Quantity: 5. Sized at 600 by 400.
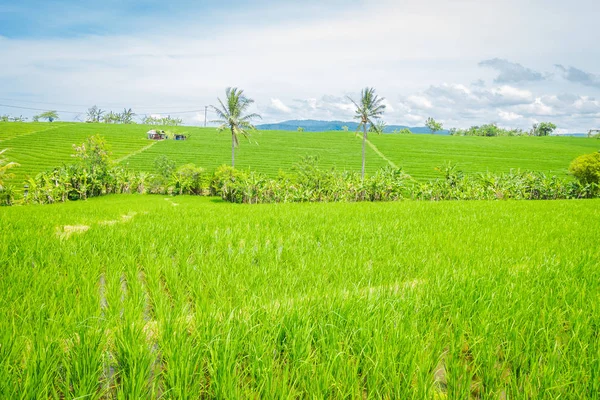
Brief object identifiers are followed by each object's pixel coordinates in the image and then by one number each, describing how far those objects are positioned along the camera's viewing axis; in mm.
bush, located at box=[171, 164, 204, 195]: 39016
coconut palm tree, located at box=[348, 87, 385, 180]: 47438
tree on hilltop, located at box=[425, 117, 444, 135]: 151450
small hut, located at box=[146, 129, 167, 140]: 82500
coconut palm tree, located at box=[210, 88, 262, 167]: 42781
